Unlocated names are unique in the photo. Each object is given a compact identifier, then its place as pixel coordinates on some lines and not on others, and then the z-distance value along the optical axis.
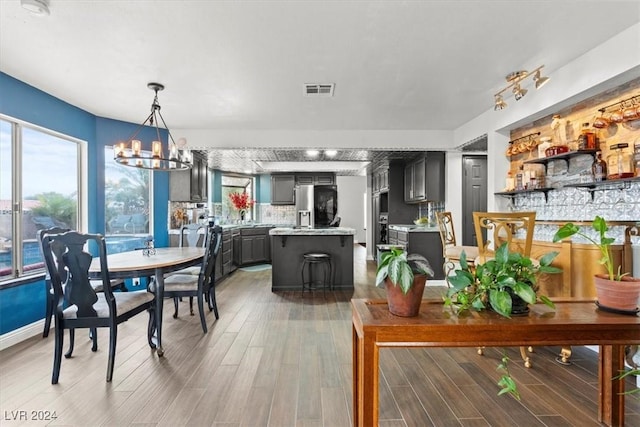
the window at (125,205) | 4.22
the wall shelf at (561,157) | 2.75
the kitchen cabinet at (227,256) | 5.07
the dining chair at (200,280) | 2.97
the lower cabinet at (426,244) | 4.95
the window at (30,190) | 2.92
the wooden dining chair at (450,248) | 3.26
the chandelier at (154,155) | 2.86
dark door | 5.27
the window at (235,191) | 7.22
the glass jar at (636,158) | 2.33
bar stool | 4.43
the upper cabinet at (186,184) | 4.84
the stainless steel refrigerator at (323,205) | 6.15
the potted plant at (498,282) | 1.27
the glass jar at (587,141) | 2.70
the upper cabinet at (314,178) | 7.60
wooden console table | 1.20
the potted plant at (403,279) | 1.24
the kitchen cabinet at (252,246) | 6.19
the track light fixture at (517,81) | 2.56
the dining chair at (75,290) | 2.10
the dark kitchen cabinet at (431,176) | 5.13
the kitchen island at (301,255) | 4.61
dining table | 2.39
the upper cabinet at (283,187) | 7.59
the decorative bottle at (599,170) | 2.53
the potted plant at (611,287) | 1.31
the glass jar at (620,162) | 2.37
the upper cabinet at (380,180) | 6.55
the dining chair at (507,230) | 2.47
